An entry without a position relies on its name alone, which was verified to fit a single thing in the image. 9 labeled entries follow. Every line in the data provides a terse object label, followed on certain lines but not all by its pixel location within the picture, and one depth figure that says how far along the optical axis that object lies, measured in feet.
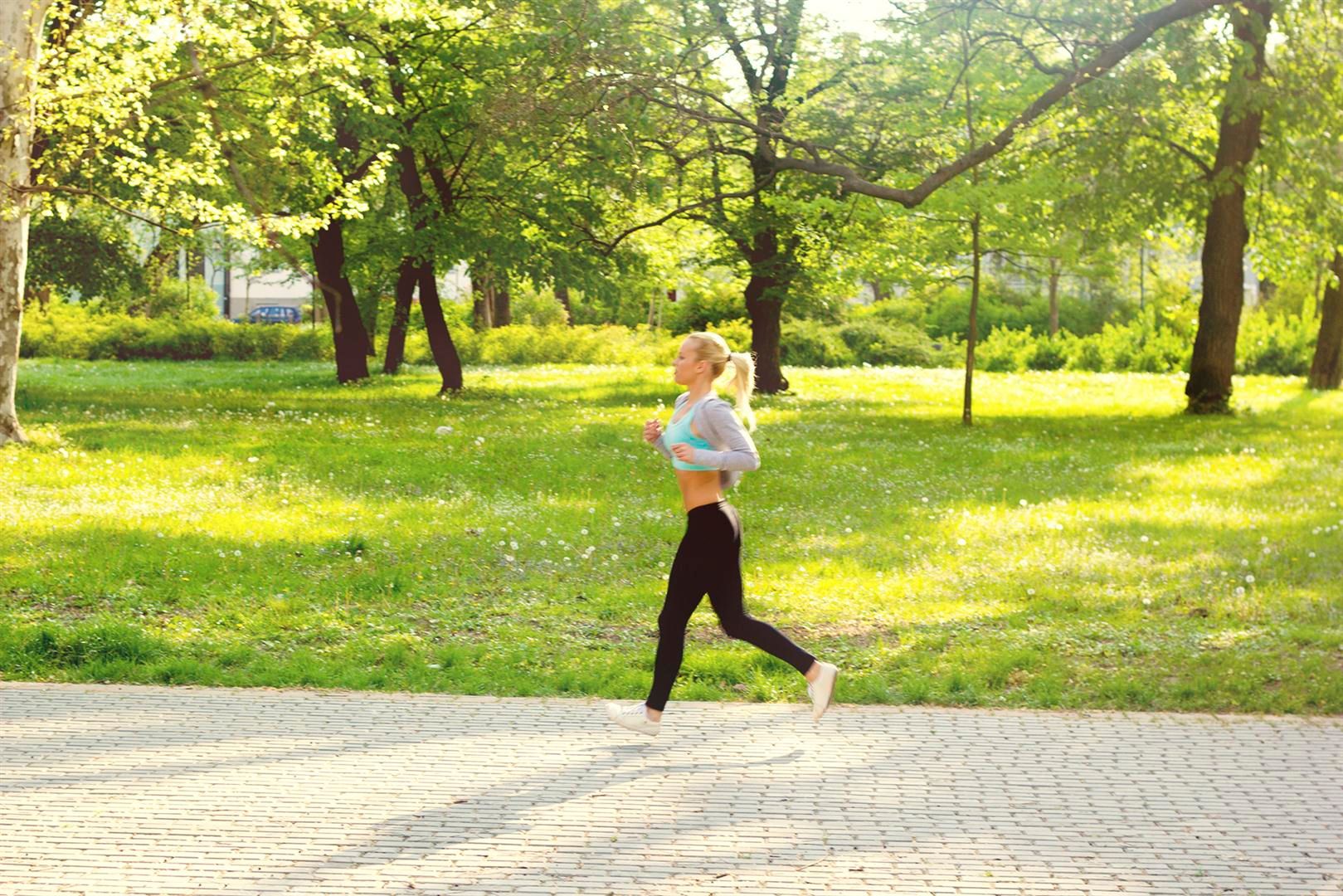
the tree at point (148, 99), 50.72
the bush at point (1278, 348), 137.94
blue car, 201.18
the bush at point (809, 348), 151.12
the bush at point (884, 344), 156.76
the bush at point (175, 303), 162.09
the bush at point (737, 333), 137.08
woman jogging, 21.21
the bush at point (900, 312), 175.52
